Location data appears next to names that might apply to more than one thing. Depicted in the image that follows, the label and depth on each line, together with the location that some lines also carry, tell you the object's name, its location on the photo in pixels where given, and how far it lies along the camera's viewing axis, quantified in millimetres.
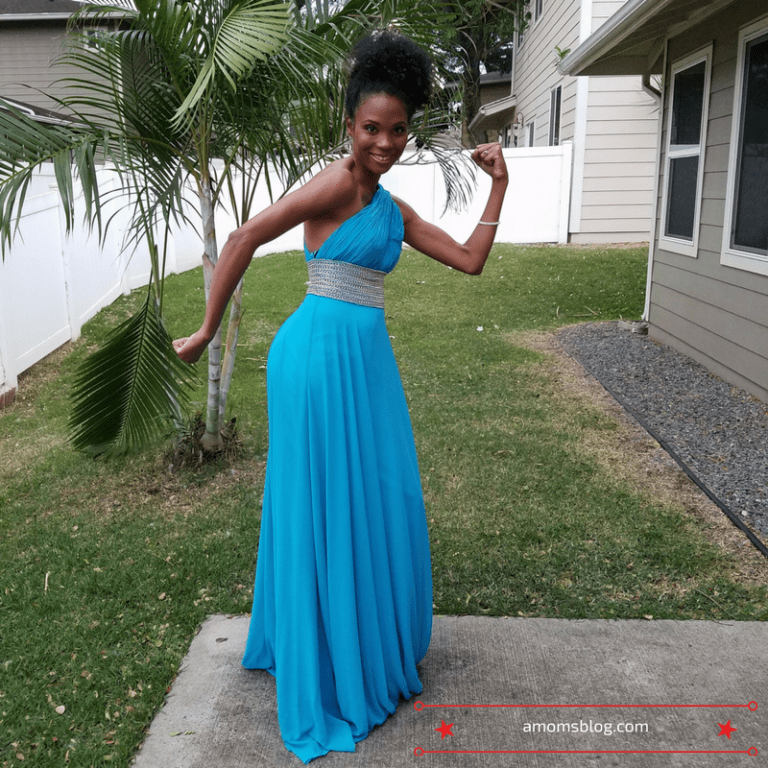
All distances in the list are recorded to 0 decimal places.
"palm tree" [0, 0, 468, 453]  3357
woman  2137
